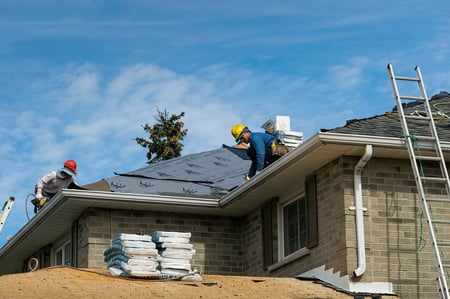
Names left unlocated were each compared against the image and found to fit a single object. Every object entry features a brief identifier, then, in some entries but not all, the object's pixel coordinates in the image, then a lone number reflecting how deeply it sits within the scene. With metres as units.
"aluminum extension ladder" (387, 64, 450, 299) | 15.67
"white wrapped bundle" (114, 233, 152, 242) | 16.19
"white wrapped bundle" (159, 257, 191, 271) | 16.38
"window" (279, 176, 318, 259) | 17.69
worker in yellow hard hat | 19.66
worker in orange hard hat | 20.98
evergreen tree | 38.56
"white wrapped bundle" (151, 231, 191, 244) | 16.56
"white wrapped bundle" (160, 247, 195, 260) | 16.48
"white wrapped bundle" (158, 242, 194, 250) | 16.52
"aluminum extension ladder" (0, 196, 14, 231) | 20.66
